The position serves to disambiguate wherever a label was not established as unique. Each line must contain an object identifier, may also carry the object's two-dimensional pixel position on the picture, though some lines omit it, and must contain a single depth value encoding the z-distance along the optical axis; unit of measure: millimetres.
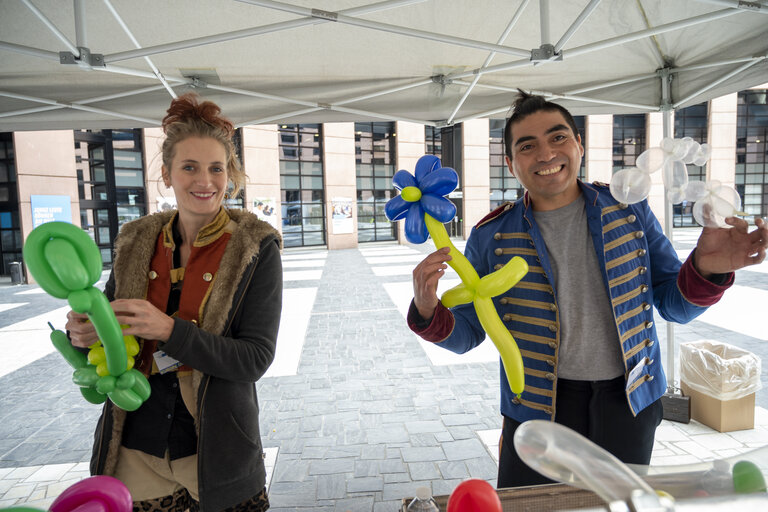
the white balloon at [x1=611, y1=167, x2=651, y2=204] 1193
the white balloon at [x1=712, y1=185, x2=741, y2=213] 1124
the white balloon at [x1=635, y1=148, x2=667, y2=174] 1187
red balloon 702
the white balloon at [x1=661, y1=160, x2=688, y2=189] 1186
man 1455
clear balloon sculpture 1139
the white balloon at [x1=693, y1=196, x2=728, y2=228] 1146
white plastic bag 3199
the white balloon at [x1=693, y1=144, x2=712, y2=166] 1219
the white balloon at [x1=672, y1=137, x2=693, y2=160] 1178
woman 1382
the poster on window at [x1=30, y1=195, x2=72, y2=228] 11680
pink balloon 668
